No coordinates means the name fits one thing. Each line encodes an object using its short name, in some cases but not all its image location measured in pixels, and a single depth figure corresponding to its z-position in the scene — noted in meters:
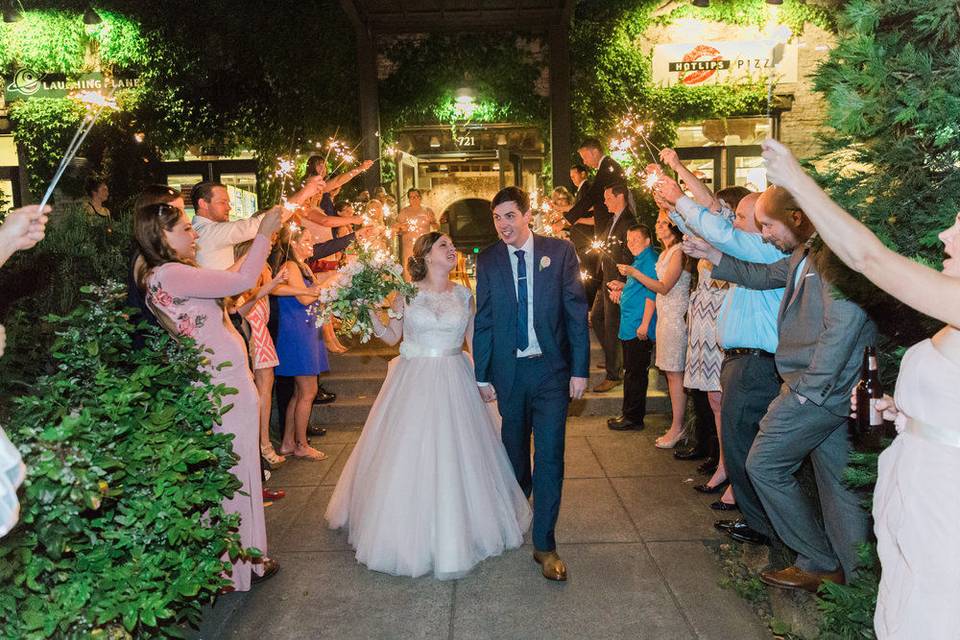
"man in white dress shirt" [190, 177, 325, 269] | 5.12
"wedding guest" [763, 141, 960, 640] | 2.06
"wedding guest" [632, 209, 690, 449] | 6.84
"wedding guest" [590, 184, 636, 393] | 8.36
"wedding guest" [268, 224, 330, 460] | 6.77
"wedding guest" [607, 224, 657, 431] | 7.26
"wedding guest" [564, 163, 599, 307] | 9.20
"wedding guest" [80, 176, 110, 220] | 8.91
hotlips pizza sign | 12.73
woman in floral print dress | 3.97
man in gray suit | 3.51
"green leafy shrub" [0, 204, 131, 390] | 5.66
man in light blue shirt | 4.50
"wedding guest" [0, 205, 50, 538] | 1.99
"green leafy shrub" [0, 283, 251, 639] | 2.40
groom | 4.41
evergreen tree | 2.61
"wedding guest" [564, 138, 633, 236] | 9.04
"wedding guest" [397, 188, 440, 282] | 10.80
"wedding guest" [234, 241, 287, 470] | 6.28
